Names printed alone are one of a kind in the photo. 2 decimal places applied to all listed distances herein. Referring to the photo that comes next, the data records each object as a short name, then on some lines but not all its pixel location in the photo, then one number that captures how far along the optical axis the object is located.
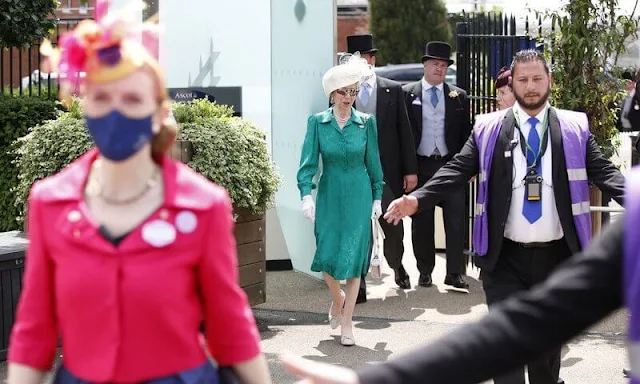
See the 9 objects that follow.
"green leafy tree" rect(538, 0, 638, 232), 9.28
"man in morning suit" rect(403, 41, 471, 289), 10.70
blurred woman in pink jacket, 3.07
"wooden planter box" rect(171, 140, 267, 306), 8.80
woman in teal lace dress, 8.55
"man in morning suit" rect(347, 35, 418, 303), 10.28
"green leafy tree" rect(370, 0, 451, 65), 37.88
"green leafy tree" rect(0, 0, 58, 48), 9.55
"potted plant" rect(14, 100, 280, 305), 8.13
